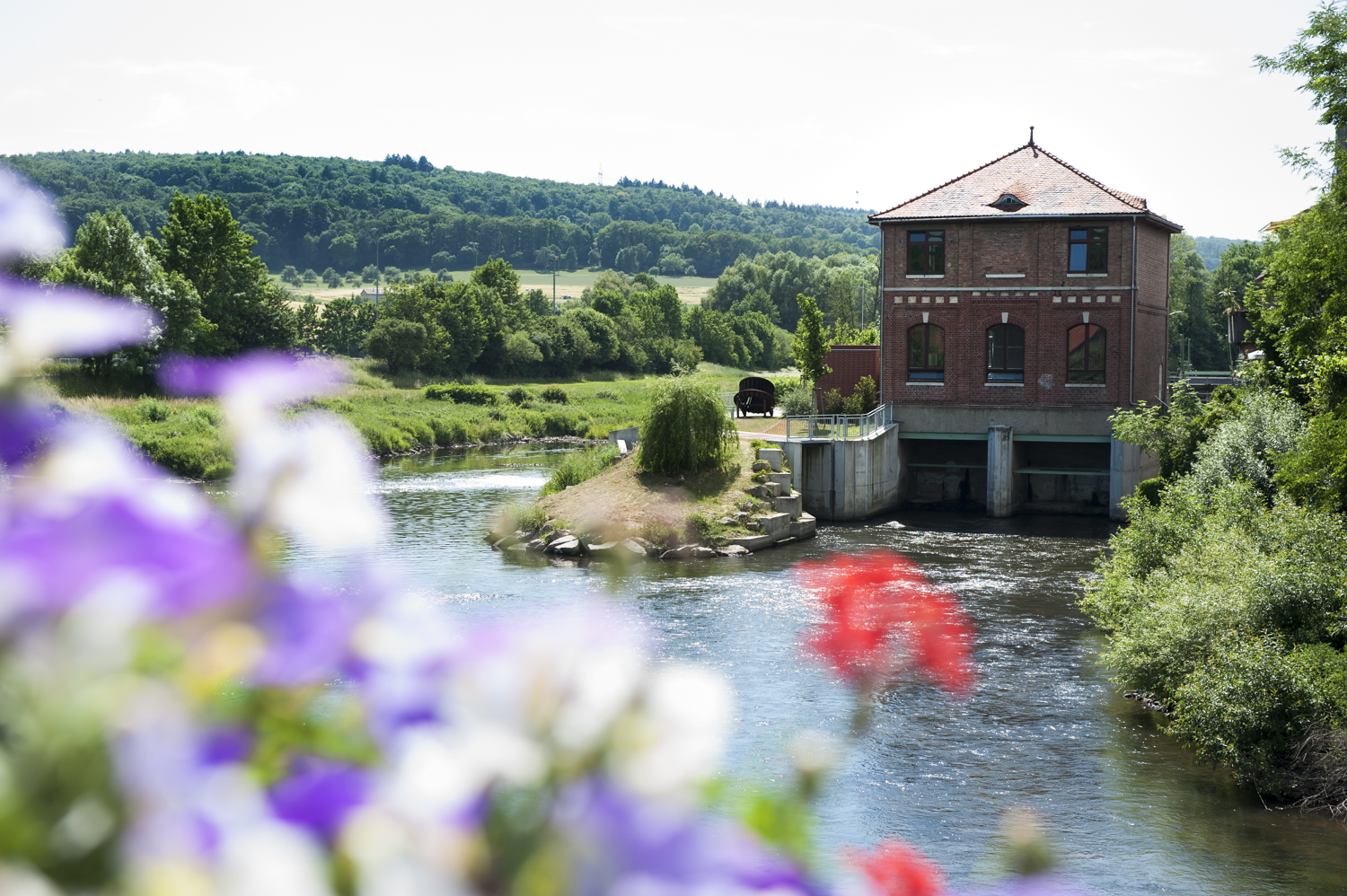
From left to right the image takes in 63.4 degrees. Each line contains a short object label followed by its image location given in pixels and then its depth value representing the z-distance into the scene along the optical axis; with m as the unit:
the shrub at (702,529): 29.66
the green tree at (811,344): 40.22
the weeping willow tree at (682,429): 33.06
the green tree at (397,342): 79.06
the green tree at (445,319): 82.19
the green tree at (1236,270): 82.81
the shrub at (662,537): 29.50
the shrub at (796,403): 43.03
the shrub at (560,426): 65.12
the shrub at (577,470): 35.22
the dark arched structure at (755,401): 45.84
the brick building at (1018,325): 36.62
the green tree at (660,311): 112.44
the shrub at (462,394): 69.44
